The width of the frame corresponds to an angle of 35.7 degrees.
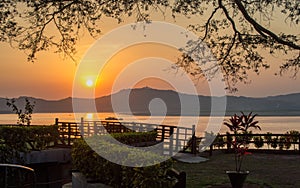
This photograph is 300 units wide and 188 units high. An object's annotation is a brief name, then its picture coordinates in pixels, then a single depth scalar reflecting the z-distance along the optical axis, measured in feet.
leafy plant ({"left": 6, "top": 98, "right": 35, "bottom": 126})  74.84
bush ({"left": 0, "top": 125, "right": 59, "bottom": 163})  48.26
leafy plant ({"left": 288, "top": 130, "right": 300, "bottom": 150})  61.16
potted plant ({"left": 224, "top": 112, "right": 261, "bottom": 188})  30.76
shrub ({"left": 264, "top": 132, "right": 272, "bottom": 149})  63.47
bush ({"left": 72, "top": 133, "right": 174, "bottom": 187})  17.88
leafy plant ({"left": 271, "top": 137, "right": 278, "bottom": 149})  63.08
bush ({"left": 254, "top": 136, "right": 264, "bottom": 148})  63.52
